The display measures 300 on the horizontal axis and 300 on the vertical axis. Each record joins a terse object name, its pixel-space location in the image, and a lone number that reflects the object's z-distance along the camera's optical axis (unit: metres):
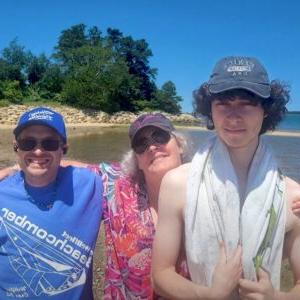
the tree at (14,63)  41.47
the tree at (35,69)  45.16
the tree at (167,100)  55.43
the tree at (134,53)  61.75
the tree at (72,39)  61.23
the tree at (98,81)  40.34
